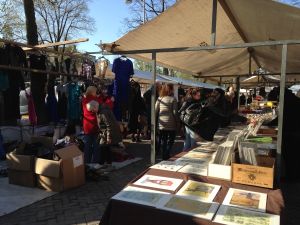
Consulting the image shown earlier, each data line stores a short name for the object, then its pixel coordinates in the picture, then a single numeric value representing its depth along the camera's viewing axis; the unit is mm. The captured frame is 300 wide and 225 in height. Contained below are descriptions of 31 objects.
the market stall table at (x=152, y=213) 1687
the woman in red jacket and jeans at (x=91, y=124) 4518
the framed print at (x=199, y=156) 2841
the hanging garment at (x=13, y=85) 4716
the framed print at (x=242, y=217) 1619
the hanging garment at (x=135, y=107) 7138
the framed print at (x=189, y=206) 1695
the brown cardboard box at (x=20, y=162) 3822
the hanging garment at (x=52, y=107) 5947
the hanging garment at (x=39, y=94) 6034
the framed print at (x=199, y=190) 1928
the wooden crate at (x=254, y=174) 2062
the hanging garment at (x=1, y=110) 5044
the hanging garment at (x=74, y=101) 5714
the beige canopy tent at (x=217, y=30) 2772
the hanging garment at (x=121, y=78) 5337
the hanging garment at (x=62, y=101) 5941
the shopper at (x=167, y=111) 4823
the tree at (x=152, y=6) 20299
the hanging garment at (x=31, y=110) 5458
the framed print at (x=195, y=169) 2357
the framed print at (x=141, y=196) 1836
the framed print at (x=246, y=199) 1822
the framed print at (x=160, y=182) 2072
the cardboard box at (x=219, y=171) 2204
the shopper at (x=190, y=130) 4570
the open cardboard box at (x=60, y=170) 3681
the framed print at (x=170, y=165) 2457
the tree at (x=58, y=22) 23673
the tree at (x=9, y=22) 18264
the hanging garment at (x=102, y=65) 6171
